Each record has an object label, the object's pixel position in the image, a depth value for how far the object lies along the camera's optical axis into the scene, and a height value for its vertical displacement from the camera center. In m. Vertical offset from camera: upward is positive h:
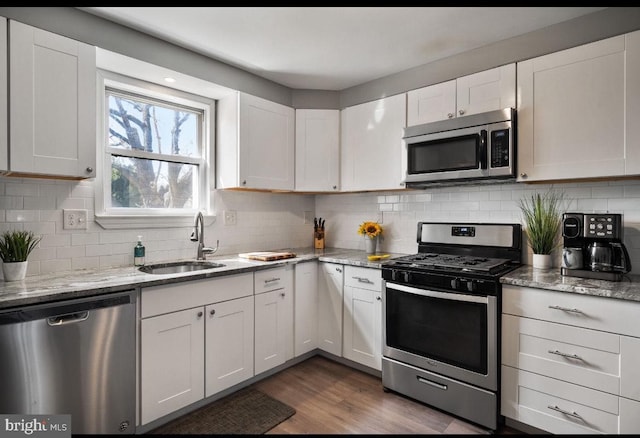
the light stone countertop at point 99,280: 1.62 -0.35
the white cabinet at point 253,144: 2.90 +0.61
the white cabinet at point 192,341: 2.01 -0.77
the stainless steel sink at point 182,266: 2.60 -0.37
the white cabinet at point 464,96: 2.37 +0.86
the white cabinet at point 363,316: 2.66 -0.76
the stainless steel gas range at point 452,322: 2.09 -0.67
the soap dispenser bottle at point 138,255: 2.51 -0.27
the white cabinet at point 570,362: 1.73 -0.75
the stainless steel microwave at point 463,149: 2.32 +0.48
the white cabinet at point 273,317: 2.61 -0.76
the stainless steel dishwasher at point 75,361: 1.55 -0.69
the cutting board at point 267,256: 2.73 -0.31
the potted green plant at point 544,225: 2.36 -0.05
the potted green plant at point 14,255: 1.89 -0.21
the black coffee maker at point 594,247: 1.96 -0.17
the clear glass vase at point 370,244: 3.15 -0.24
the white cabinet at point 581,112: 1.96 +0.62
